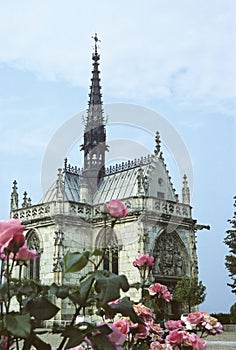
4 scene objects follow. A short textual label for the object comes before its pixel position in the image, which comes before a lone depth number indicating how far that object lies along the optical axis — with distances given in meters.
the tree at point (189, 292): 23.73
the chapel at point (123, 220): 25.06
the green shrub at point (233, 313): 23.20
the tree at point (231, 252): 28.05
